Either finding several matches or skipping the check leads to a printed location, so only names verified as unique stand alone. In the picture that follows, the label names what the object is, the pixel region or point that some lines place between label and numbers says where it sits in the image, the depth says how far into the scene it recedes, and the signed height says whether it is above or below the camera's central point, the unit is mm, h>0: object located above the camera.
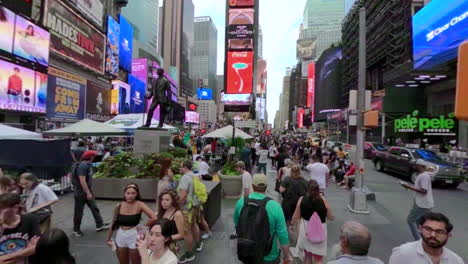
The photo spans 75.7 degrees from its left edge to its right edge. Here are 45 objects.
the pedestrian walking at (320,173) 7789 -943
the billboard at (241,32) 49844 +16986
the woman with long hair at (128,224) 3836 -1219
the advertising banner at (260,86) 171550 +28872
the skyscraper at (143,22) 95375 +40627
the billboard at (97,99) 37562 +4078
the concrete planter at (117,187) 8836 -1709
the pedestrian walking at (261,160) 14656 -1370
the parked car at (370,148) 23261 -799
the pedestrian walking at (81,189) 5977 -1214
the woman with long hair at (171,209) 3732 -998
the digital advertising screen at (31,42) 23656 +7108
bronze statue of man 11836 +1470
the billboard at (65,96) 29394 +3461
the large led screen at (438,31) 24203 +9844
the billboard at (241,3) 50156 +21844
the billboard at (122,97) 49031 +5586
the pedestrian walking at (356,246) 2496 -917
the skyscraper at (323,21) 167250 +68663
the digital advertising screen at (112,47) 46003 +12985
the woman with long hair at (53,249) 2377 -965
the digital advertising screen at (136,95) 60844 +7729
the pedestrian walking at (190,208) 4899 -1282
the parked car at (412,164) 13508 -1285
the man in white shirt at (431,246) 2566 -936
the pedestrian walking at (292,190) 5848 -1075
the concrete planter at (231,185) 10572 -1825
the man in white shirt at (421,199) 5754 -1139
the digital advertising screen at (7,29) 21781 +7233
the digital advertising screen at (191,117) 115588 +5841
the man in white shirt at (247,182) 6912 -1142
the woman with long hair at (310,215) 4309 -1181
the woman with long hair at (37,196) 4528 -1065
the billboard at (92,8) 36969 +15621
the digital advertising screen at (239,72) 49812 +10366
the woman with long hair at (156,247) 2684 -1050
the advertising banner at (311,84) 109788 +19367
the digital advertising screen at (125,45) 55575 +15977
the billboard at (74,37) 30884 +10621
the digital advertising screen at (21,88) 22109 +3066
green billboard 27719 +1440
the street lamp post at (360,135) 8680 +82
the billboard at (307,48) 168375 +49791
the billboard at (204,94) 149375 +19705
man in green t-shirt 3354 -1057
